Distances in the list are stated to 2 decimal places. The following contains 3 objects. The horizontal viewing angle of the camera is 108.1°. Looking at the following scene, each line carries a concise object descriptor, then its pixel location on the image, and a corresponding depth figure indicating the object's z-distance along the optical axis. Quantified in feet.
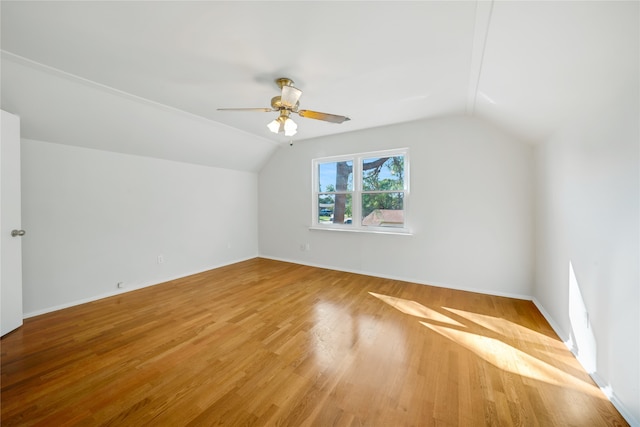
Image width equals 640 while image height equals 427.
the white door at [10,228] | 6.92
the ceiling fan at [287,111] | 6.98
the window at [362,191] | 12.36
